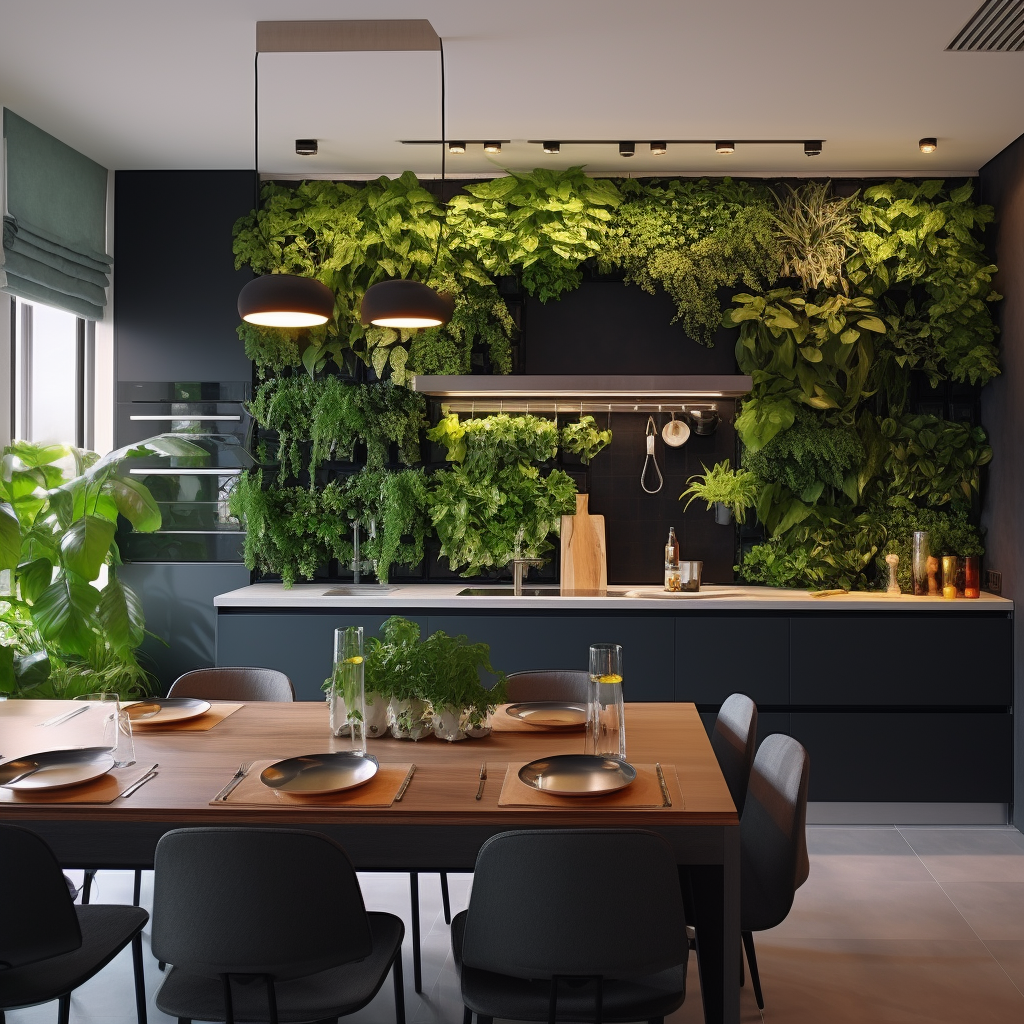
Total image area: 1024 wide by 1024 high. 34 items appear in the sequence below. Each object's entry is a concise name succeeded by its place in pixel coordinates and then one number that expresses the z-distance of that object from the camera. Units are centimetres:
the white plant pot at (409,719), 268
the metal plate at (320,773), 225
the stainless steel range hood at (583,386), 435
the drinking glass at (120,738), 245
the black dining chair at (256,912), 191
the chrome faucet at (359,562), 507
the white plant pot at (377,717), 269
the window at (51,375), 470
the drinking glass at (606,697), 238
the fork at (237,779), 222
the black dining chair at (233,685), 348
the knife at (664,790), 216
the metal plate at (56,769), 226
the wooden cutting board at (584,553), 500
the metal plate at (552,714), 287
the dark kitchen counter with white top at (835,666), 448
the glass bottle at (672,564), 489
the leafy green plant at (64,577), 412
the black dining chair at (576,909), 188
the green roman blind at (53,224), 426
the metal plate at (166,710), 290
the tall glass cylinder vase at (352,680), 251
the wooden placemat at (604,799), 215
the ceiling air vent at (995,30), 329
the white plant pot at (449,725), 266
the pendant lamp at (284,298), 307
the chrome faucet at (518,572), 494
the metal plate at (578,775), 221
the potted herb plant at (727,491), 503
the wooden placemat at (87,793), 219
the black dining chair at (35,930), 199
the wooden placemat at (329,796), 217
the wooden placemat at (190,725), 286
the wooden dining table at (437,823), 211
